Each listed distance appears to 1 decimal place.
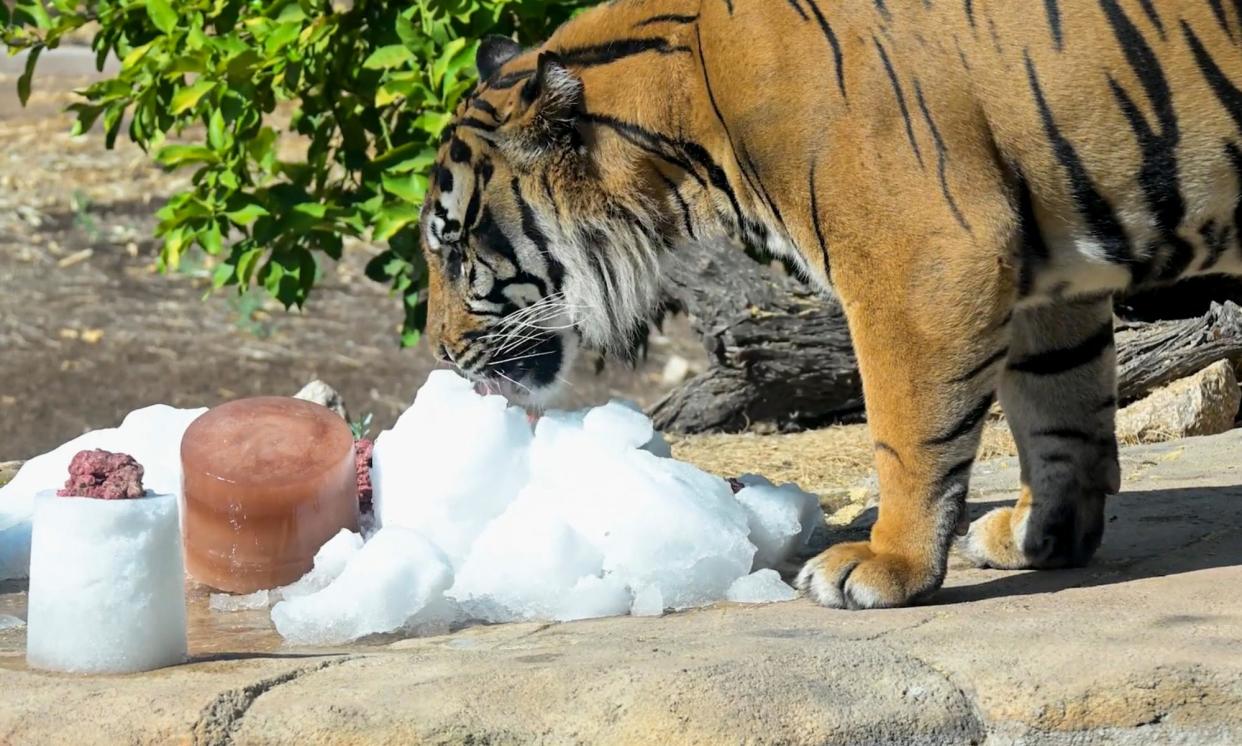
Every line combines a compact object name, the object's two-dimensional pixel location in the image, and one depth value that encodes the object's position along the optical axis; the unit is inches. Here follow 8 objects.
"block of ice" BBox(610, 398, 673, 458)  332.8
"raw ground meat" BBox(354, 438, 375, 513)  328.2
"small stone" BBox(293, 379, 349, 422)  495.8
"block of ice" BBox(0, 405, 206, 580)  321.1
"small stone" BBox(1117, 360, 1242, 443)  458.6
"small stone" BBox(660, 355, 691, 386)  725.3
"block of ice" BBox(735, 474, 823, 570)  319.3
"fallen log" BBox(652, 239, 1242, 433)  474.6
